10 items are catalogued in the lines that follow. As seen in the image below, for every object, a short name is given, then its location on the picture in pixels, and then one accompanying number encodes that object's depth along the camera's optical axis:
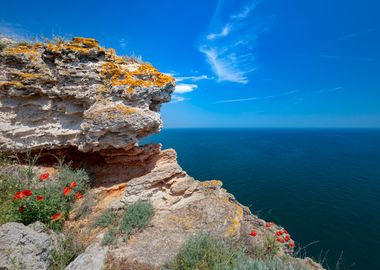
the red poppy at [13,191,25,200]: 5.06
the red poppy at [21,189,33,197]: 5.10
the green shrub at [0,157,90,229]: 5.42
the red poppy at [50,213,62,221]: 5.28
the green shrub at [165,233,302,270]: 4.20
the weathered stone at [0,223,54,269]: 4.06
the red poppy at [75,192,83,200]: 7.48
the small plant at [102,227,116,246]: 5.48
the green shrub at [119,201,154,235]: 6.05
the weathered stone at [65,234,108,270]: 4.62
